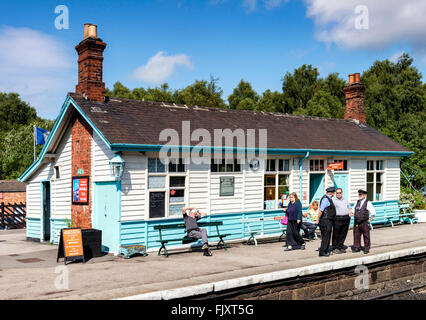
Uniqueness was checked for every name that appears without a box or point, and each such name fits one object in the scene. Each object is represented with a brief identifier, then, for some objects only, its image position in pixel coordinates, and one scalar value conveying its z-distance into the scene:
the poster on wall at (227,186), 13.51
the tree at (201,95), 48.34
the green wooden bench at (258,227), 13.17
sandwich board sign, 10.45
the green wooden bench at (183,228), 11.29
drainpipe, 15.22
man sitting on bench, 11.35
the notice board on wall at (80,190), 12.92
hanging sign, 15.80
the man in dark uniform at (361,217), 11.12
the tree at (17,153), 43.28
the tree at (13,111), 63.97
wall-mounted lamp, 11.26
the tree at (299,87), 51.31
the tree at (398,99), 36.91
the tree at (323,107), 43.44
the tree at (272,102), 49.75
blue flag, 20.23
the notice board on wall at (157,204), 12.12
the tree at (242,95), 53.83
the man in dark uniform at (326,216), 10.80
